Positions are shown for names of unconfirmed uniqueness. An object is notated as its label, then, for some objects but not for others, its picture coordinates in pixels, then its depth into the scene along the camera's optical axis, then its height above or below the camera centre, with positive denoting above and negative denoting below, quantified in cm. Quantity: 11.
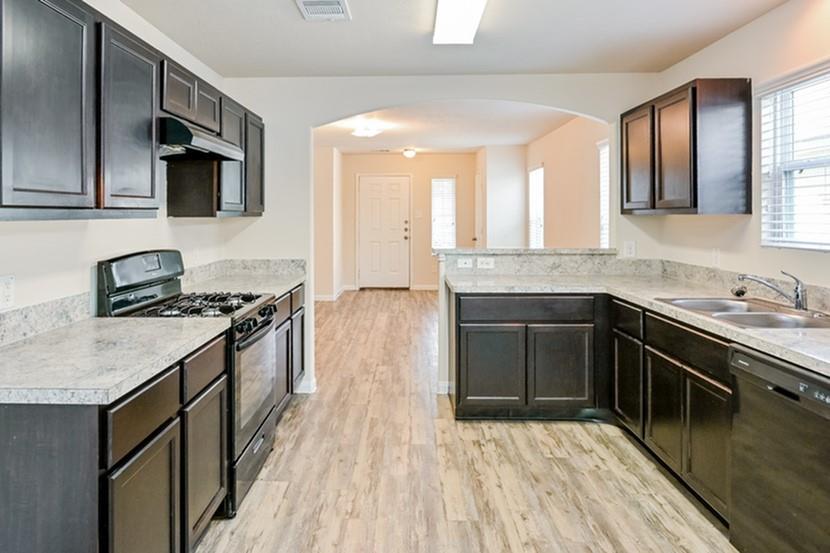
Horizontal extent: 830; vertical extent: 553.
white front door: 1013 +68
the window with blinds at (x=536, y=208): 833 +96
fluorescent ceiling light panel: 270 +131
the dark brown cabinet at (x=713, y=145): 299 +68
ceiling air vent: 276 +135
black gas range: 246 -26
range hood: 241 +61
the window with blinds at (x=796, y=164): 258 +52
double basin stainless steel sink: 244 -22
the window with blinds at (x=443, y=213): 1020 +104
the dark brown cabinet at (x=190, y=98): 252 +88
